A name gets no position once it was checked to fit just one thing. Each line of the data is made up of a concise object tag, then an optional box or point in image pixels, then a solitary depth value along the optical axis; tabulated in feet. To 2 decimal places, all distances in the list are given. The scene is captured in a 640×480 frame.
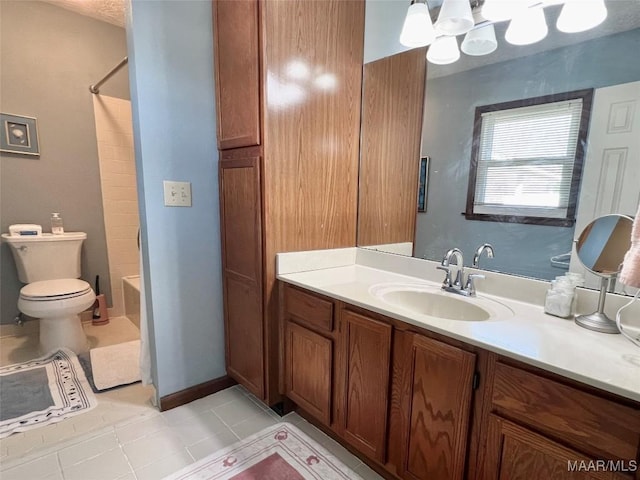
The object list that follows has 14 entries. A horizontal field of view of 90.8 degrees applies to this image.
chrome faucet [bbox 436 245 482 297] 4.23
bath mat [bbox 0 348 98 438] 5.19
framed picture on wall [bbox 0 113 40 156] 7.54
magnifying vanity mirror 3.11
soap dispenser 8.13
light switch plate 5.17
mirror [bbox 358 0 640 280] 3.34
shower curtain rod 6.73
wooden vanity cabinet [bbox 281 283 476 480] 3.13
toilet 6.82
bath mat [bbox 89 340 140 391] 6.28
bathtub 8.76
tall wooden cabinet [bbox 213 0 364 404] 4.65
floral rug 4.18
